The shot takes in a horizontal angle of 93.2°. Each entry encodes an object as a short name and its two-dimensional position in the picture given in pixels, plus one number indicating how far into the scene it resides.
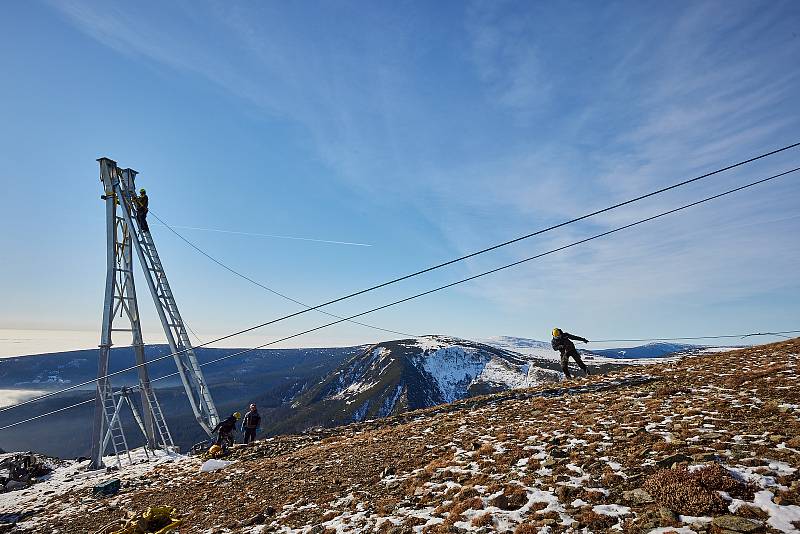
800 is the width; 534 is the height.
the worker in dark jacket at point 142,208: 27.55
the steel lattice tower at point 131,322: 25.59
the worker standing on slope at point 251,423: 25.33
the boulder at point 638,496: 8.31
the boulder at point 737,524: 6.75
